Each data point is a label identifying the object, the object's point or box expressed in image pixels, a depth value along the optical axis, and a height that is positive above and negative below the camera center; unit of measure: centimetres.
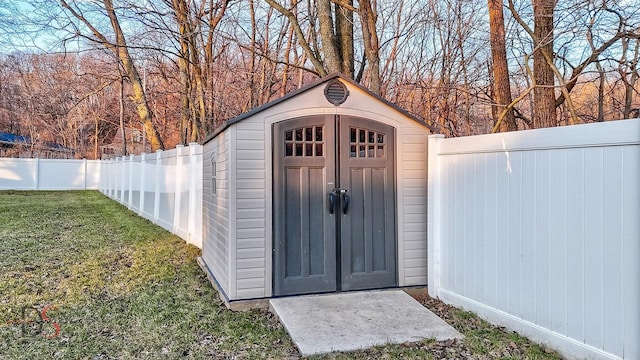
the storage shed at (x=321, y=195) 379 -11
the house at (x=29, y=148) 2397 +214
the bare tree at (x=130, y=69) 1144 +342
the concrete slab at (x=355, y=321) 299 -109
